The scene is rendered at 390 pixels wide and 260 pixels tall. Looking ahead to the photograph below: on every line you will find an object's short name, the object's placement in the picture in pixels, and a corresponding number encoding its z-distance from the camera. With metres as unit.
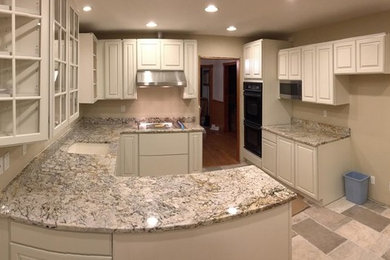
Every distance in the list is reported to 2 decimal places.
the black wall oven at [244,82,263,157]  4.79
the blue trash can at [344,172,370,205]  3.62
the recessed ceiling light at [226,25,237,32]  4.32
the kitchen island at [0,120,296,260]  1.38
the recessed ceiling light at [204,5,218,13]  3.17
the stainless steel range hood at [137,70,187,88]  4.33
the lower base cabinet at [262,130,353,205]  3.59
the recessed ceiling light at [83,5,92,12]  3.17
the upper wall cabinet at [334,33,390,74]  3.14
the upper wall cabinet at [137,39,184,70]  4.45
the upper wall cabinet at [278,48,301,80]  4.27
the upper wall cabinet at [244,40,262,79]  4.67
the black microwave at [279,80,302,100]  4.28
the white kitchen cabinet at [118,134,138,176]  4.23
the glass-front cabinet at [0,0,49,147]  1.52
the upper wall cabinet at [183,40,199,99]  4.55
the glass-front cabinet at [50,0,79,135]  1.84
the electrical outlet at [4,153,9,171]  1.88
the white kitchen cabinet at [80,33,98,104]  3.94
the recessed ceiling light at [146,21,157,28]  4.01
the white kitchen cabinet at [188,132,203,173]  4.40
